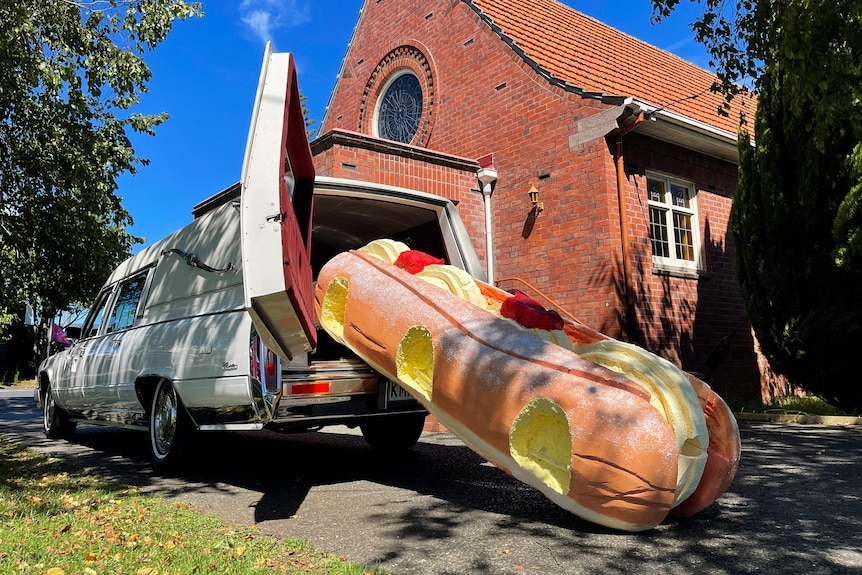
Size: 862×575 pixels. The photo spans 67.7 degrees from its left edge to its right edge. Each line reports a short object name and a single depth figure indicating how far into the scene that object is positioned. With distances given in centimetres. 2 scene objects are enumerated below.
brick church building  946
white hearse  365
